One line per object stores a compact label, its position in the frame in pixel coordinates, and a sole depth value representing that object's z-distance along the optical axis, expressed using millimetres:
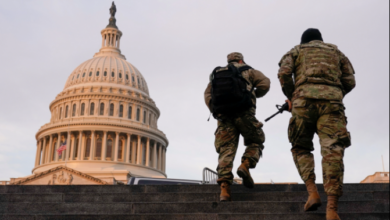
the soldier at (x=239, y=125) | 7656
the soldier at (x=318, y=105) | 6203
